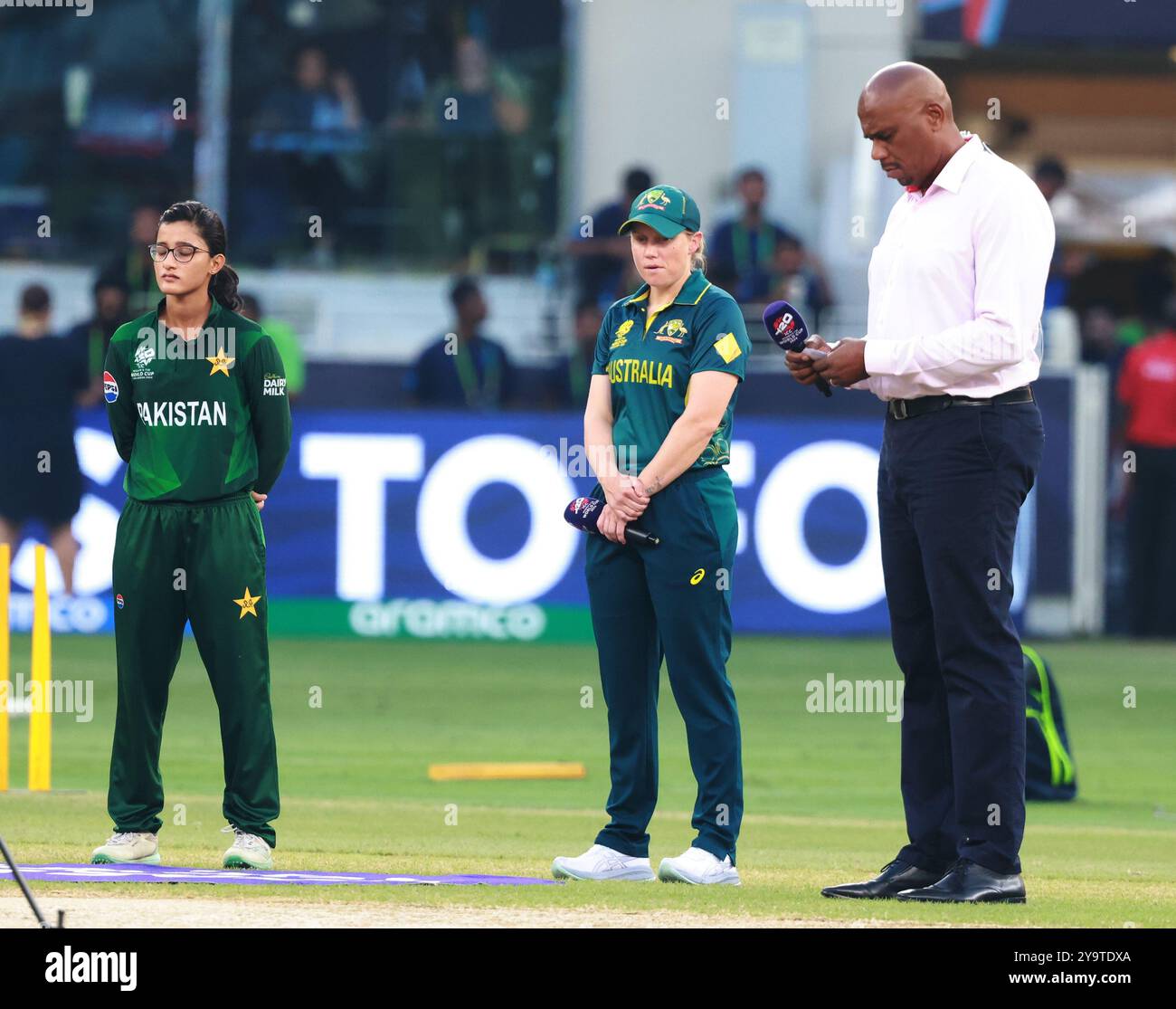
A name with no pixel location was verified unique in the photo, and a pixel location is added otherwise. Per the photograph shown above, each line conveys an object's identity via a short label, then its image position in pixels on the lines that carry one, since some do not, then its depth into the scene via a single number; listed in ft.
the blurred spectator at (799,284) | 62.80
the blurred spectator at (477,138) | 79.66
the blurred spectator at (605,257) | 65.00
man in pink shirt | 22.85
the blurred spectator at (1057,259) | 63.93
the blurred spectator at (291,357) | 57.74
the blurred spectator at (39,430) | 53.83
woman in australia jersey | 24.93
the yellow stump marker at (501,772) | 36.83
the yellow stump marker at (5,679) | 31.76
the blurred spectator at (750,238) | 64.69
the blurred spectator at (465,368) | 59.00
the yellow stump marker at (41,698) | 32.48
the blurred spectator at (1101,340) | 61.05
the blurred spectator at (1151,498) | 59.31
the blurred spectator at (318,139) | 78.18
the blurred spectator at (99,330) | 56.29
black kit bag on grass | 35.04
